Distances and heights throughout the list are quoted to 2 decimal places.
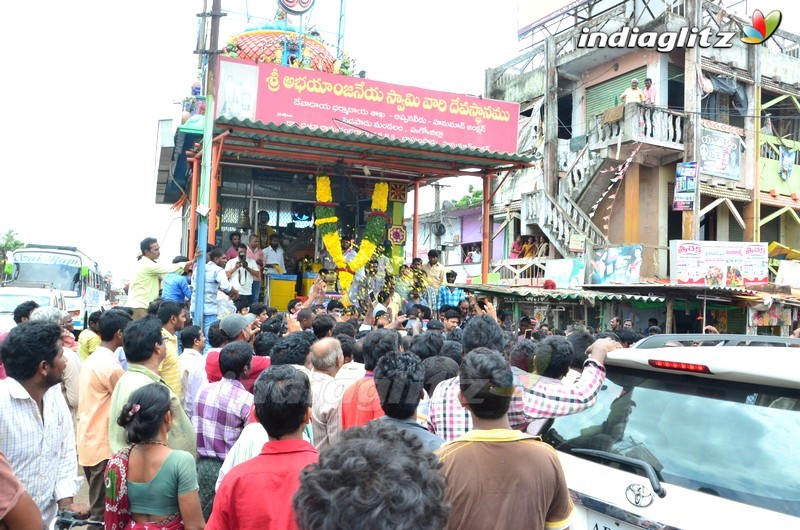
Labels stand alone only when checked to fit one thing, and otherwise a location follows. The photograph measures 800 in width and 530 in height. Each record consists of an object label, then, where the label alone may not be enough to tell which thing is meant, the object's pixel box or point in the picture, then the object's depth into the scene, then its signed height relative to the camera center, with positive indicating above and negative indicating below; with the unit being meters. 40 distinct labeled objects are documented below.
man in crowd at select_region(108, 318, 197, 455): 3.67 -0.45
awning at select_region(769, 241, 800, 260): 19.91 +2.12
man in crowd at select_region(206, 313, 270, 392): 4.53 -0.41
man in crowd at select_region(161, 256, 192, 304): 8.14 +0.03
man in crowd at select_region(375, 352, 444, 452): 2.77 -0.41
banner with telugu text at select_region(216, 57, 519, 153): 10.27 +3.47
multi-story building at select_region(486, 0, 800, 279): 17.92 +5.47
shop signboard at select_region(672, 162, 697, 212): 17.73 +3.64
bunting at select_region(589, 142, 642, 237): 18.05 +3.89
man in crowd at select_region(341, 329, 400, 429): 3.43 -0.54
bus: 19.84 +0.44
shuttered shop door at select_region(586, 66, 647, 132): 18.98 +6.91
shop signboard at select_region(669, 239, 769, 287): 16.31 +1.34
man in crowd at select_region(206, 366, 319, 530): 2.21 -0.65
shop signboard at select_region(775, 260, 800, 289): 18.22 +1.27
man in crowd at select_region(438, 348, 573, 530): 2.18 -0.62
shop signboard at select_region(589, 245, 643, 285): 16.53 +1.20
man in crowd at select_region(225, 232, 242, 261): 11.95 +0.91
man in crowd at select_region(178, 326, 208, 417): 4.86 -0.61
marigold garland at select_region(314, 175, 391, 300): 11.80 +1.40
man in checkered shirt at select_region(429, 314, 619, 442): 2.97 -0.46
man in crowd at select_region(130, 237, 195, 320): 7.41 +0.11
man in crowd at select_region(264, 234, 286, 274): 13.12 +0.75
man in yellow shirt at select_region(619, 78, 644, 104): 17.64 +6.14
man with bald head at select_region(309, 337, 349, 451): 3.76 -0.59
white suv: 2.34 -0.57
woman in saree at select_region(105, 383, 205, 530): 2.67 -0.84
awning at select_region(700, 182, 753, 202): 18.34 +3.67
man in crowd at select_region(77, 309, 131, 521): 4.02 -0.90
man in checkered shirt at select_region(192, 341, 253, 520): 3.74 -0.82
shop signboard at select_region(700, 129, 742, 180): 18.30 +4.80
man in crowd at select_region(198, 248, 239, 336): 8.53 +0.08
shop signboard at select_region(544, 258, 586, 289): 17.45 +1.00
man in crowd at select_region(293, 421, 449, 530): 1.25 -0.40
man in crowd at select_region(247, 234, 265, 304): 12.55 +0.83
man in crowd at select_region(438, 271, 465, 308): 11.86 +0.12
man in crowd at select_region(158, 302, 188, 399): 4.52 -0.39
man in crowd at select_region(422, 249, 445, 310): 12.05 +0.46
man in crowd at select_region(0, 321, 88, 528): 2.86 -0.63
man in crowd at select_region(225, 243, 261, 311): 10.77 +0.31
